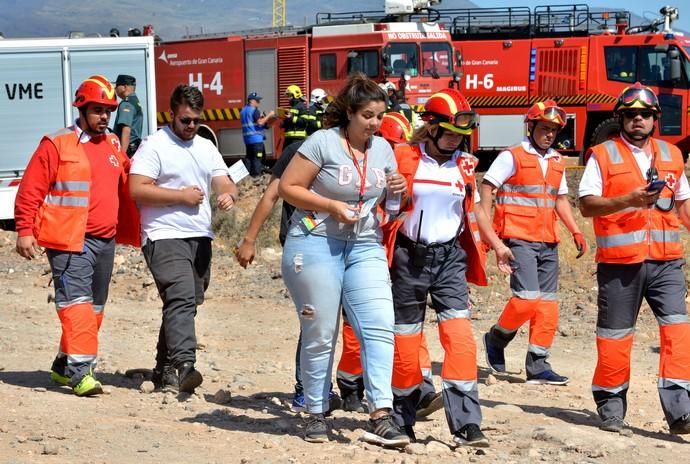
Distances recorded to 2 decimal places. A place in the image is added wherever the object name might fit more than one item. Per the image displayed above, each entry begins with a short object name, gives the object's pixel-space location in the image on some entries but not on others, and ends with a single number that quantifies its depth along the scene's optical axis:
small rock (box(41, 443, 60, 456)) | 10.15
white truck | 29.16
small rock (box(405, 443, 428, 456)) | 10.63
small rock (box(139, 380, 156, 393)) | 13.13
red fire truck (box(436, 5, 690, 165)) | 39.69
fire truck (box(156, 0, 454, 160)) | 39.84
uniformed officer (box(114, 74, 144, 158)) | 21.08
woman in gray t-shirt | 10.44
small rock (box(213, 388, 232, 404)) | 12.84
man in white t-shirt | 12.64
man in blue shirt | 38.10
